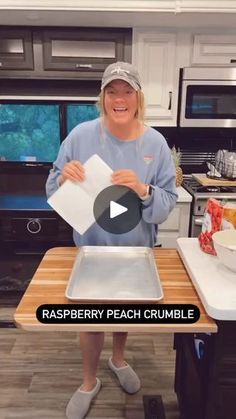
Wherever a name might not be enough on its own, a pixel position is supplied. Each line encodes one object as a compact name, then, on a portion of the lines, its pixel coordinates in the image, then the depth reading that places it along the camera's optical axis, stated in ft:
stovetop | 7.52
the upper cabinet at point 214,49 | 7.55
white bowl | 3.22
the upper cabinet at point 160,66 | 7.56
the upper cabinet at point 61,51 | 7.36
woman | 4.03
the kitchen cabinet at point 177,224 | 7.68
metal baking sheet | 3.04
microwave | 7.59
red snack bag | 3.69
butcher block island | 2.77
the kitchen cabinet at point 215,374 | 3.18
